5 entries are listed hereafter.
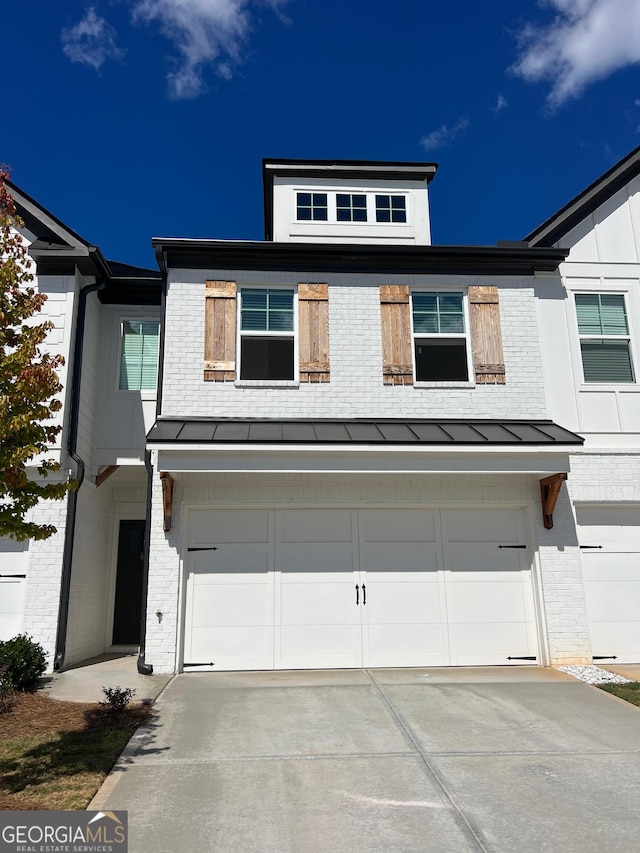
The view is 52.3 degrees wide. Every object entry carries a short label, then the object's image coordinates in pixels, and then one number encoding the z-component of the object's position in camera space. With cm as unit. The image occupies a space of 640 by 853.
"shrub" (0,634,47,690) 823
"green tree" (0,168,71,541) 508
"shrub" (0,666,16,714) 740
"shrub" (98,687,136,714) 702
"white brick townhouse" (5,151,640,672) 937
